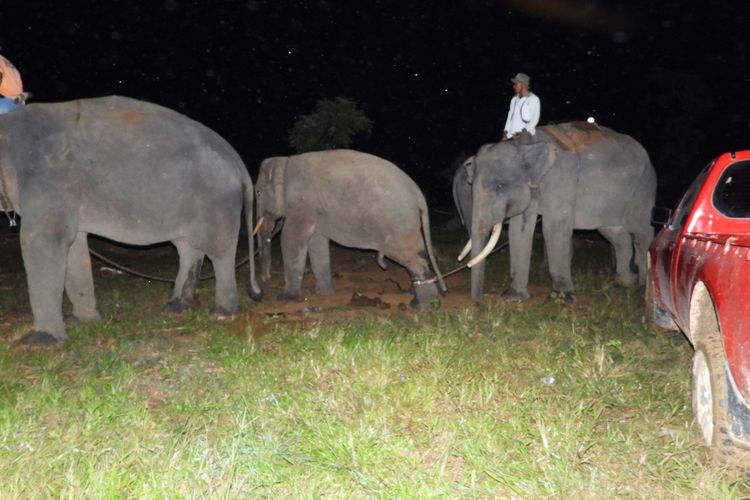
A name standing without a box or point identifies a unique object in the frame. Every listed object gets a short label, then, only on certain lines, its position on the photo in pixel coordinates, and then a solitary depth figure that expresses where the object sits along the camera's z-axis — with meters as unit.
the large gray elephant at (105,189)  6.18
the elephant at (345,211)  8.02
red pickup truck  3.30
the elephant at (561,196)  8.08
